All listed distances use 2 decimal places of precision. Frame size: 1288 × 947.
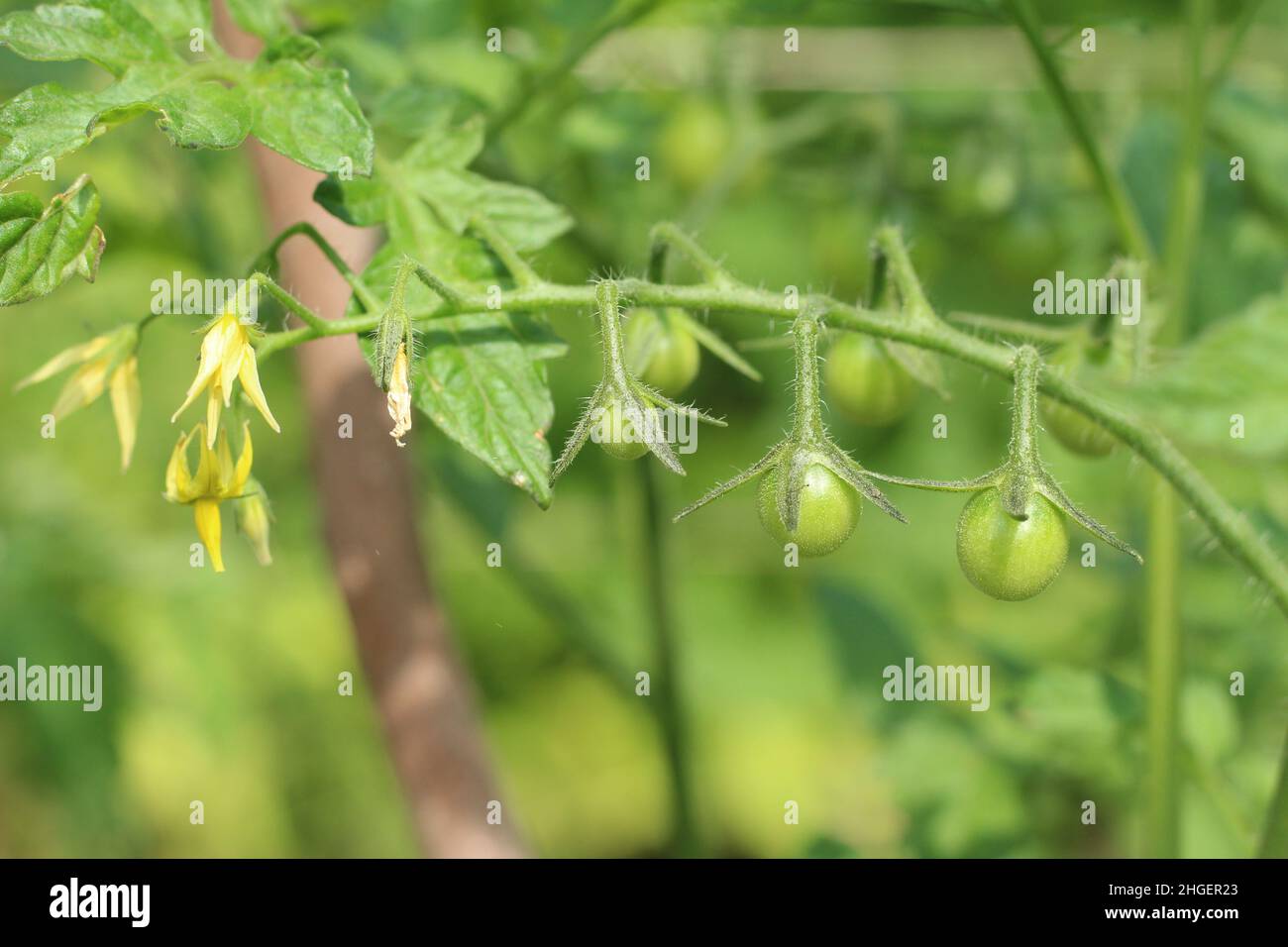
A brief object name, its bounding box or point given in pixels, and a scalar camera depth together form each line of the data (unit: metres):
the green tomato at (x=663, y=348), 0.50
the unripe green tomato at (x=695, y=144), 0.67
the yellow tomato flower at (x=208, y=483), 0.48
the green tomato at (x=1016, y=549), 0.48
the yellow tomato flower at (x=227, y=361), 0.47
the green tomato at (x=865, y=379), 0.51
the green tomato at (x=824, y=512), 0.48
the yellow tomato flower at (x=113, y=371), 0.48
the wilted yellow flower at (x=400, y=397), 0.47
